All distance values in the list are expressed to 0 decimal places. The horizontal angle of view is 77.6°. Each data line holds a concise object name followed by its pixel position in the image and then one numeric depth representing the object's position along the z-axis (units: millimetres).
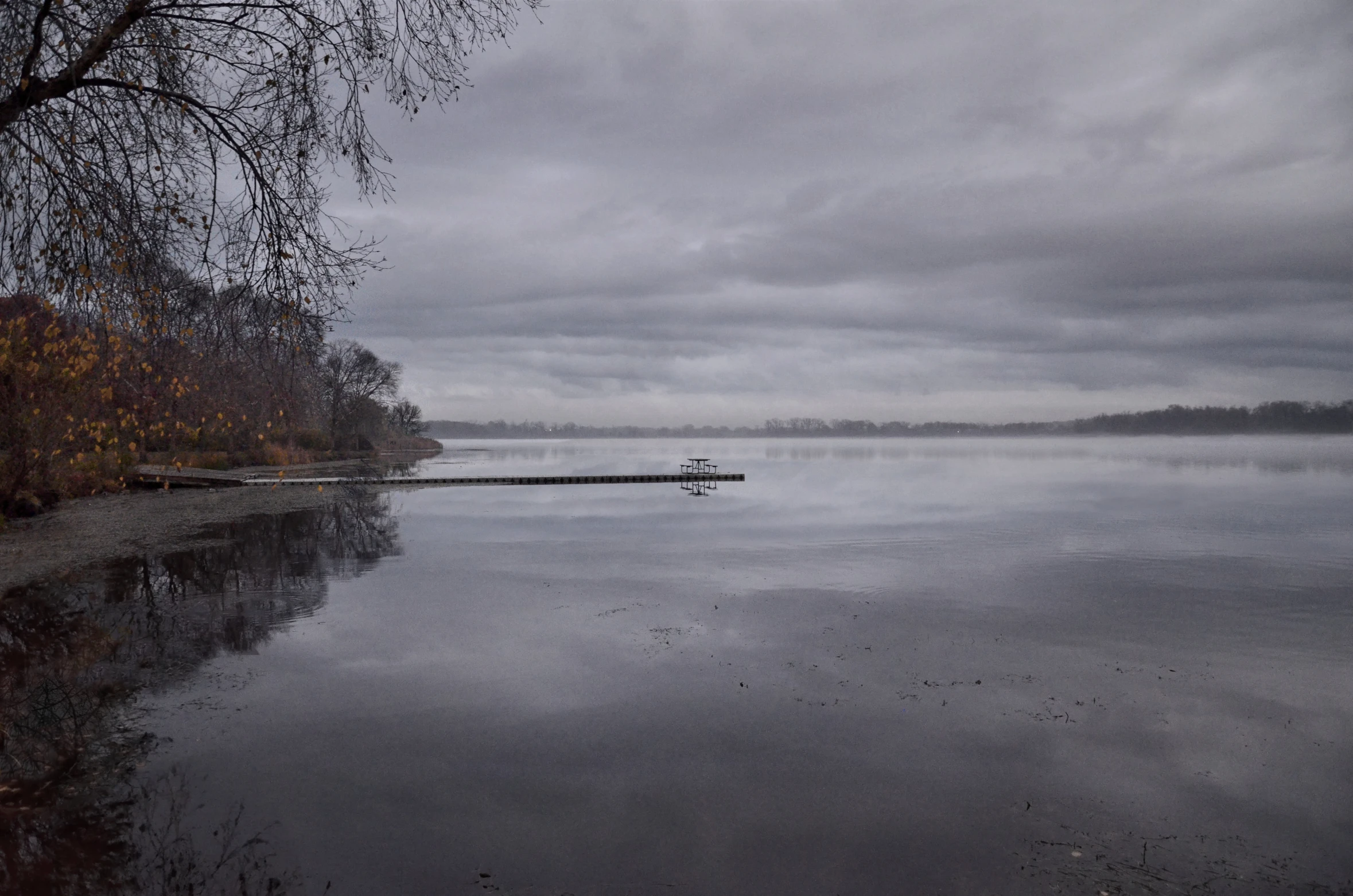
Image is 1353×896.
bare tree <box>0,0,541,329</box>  6598
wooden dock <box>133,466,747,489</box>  35438
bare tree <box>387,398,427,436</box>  111188
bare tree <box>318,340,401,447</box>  67000
